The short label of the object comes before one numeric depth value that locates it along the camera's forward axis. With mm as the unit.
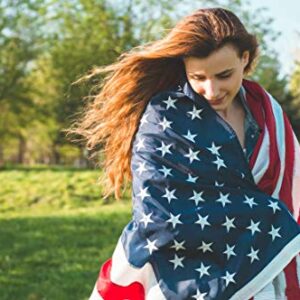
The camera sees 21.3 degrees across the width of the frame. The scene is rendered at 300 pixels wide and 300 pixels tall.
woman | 3408
